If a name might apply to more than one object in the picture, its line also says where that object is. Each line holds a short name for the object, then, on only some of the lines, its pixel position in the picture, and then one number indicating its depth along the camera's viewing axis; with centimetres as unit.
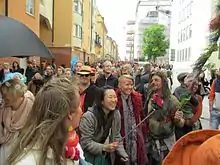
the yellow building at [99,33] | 4531
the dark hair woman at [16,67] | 780
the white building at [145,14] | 7158
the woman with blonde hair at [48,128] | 105
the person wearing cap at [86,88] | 305
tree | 4534
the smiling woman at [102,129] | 247
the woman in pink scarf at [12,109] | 223
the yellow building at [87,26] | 3024
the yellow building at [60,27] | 1986
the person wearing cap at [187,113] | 294
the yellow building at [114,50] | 8666
